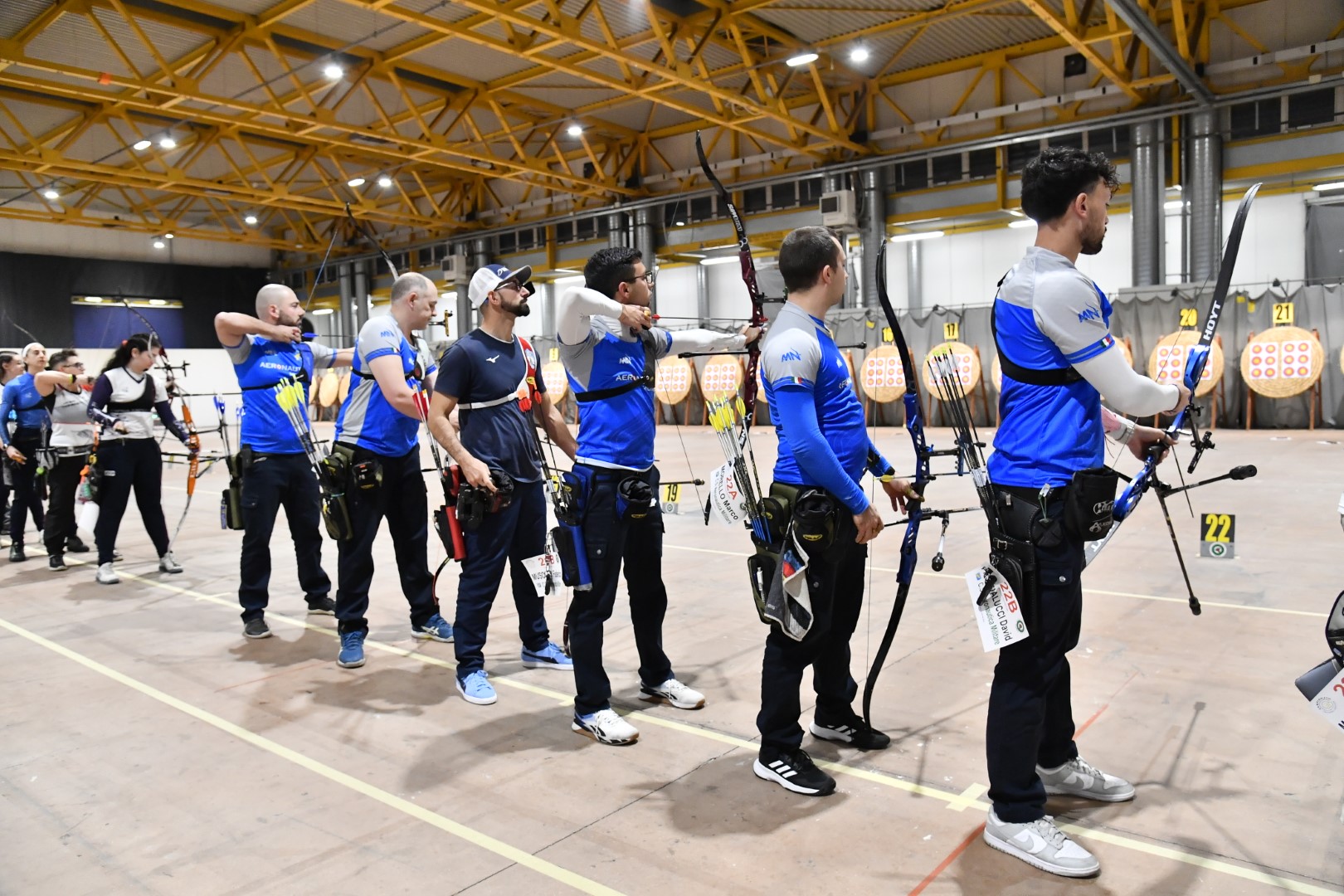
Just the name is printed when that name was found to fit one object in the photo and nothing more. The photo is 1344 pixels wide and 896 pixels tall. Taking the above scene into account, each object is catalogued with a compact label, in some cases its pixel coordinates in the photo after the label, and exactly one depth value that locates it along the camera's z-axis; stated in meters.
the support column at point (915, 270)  15.87
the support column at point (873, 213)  14.50
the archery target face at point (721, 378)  16.58
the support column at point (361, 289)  22.41
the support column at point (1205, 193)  11.65
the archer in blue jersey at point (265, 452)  4.02
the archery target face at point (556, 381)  18.97
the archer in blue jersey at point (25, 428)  6.30
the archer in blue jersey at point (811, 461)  2.17
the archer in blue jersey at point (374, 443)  3.53
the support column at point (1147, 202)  12.00
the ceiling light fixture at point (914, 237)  15.56
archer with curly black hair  1.85
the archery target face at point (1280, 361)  11.25
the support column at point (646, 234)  17.22
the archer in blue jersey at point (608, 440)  2.74
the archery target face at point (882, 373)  14.60
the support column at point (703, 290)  18.00
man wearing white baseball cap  3.07
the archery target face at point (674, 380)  16.91
